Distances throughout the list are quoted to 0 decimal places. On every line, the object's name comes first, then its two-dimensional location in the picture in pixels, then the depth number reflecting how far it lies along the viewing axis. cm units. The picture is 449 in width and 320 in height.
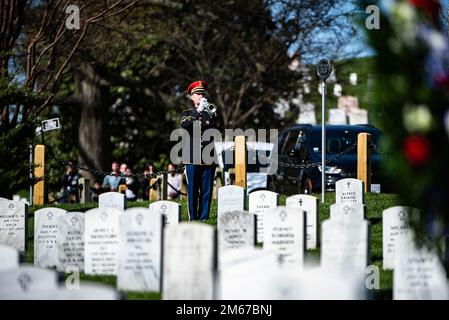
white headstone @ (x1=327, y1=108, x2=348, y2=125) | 4859
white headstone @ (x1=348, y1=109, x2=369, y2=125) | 5361
